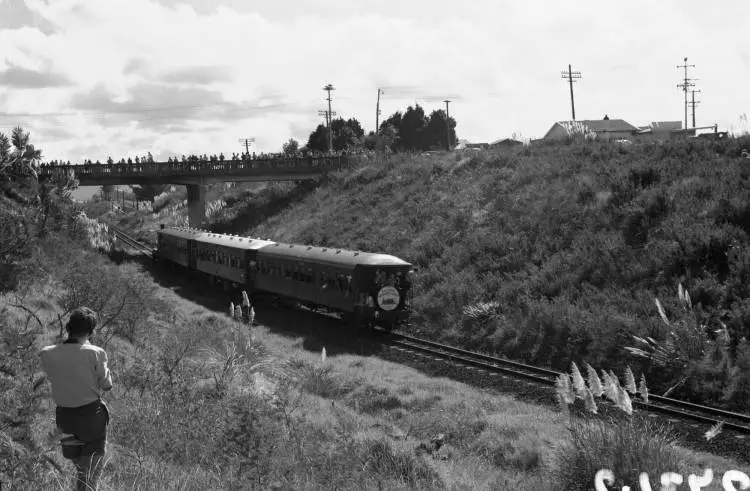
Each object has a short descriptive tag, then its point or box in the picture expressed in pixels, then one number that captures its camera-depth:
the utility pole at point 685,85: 90.25
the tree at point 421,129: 103.50
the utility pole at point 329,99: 85.54
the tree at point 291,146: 108.62
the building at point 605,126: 70.38
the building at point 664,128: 51.06
